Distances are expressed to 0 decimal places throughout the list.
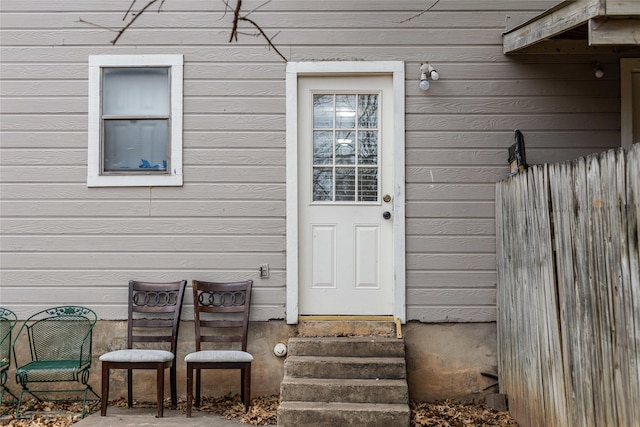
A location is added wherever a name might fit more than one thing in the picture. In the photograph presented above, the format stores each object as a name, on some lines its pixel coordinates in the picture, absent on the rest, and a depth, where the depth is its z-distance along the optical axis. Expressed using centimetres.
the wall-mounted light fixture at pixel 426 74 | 493
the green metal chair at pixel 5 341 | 490
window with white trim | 508
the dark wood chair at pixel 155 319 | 491
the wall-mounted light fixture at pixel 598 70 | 498
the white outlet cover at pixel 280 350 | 496
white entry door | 507
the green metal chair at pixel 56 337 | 502
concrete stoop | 413
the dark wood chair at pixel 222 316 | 491
